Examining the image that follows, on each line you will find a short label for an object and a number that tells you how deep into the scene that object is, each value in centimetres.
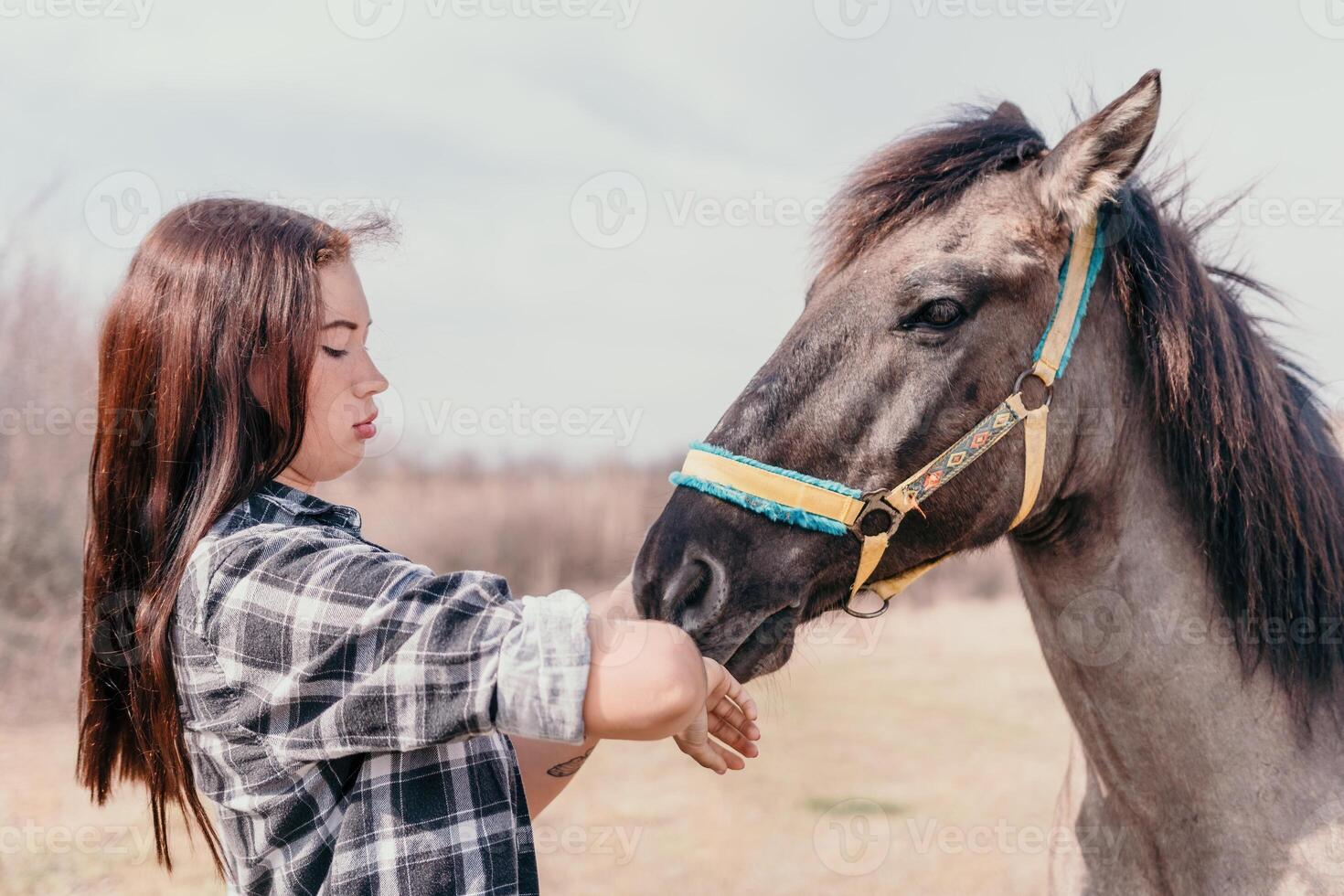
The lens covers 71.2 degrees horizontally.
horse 203
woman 115
